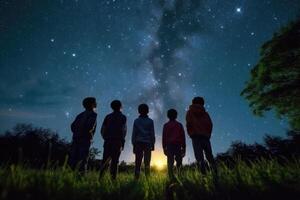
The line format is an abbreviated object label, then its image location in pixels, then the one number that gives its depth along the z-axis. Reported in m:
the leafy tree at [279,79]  6.26
